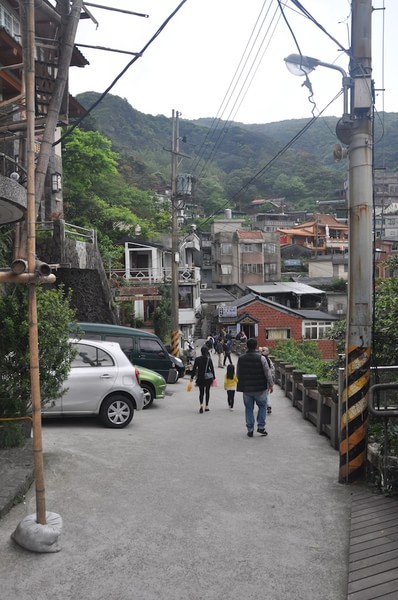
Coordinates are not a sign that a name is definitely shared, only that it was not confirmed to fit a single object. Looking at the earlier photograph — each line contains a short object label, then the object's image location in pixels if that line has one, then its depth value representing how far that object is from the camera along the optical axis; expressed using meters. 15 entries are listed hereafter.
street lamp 6.98
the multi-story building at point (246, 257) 57.84
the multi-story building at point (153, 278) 31.06
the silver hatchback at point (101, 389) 9.36
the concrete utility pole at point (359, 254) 6.27
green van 14.35
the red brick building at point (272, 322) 40.22
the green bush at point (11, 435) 6.81
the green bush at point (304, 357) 12.71
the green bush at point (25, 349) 6.59
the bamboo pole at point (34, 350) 4.44
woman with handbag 11.75
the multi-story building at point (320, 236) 67.78
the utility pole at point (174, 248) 23.20
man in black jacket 8.84
